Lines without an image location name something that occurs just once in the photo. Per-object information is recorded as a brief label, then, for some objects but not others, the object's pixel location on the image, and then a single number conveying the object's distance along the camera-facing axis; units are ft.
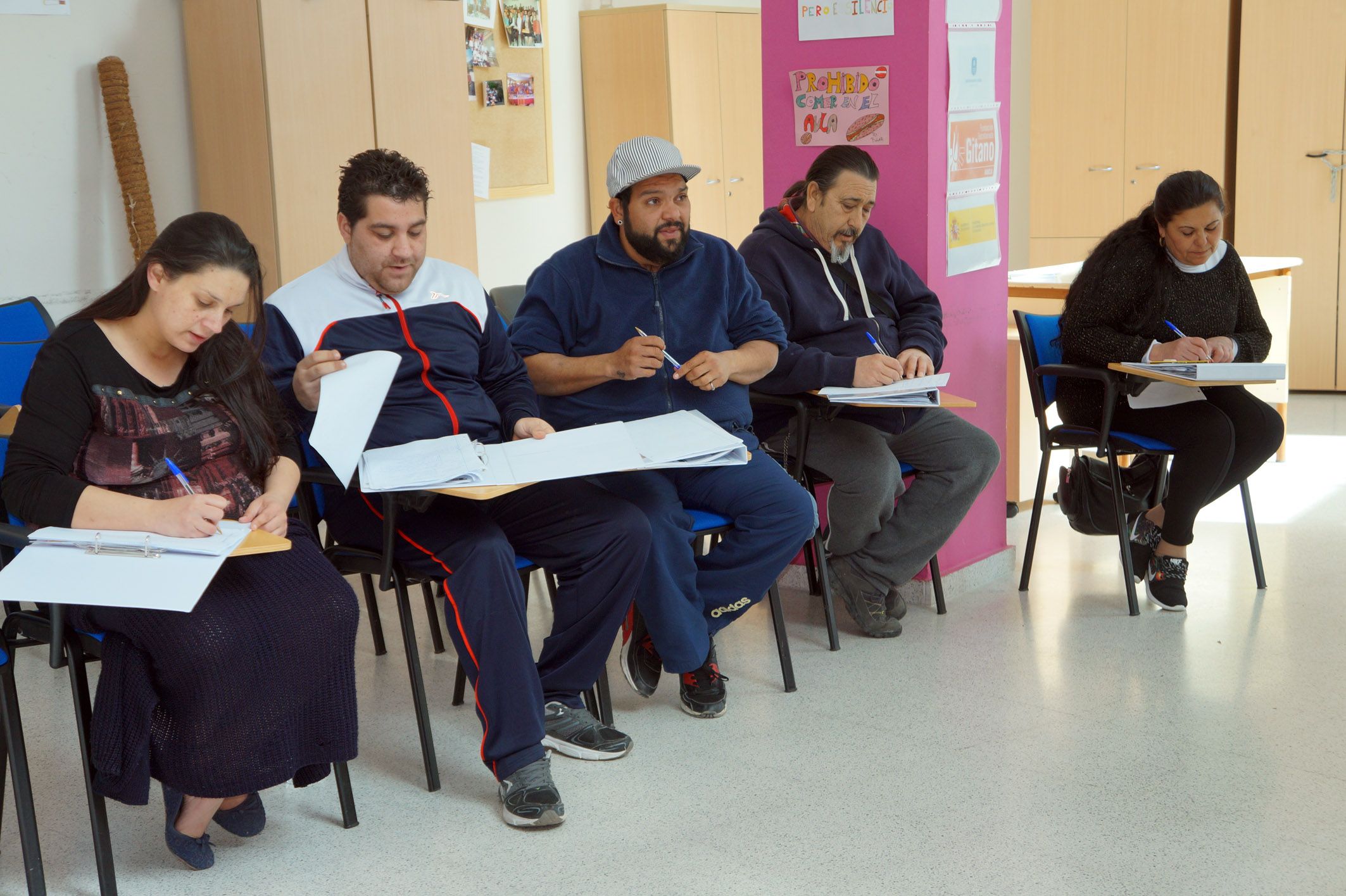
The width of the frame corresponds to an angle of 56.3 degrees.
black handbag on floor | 11.51
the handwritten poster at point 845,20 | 10.76
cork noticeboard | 19.74
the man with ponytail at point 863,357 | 10.43
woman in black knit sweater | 11.00
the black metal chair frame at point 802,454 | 10.03
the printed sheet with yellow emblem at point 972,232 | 11.34
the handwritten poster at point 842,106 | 10.98
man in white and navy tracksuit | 7.61
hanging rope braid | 13.87
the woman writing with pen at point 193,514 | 6.41
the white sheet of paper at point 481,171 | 19.20
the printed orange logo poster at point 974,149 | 11.14
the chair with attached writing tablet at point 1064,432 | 11.02
